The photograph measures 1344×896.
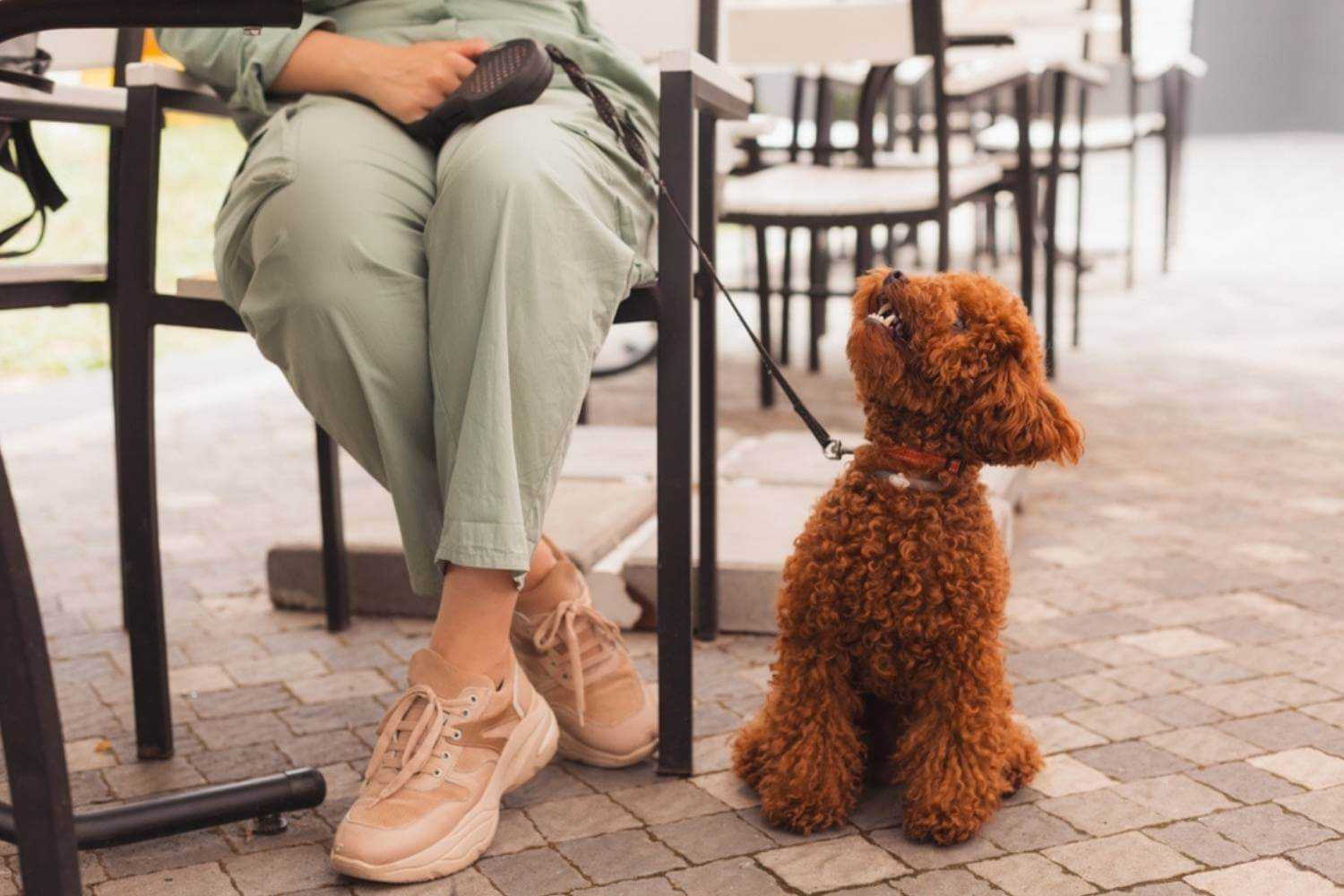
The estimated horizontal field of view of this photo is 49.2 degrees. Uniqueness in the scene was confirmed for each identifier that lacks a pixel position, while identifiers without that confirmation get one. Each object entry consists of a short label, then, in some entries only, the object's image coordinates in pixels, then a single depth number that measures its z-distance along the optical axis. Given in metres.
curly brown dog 1.54
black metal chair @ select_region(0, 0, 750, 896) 1.70
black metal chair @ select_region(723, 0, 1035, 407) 3.26
